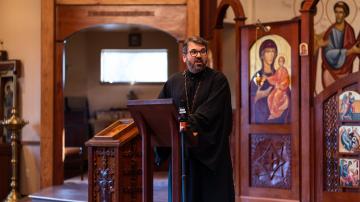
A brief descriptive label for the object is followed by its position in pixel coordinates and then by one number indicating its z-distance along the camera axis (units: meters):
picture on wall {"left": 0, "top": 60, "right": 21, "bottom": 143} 7.70
